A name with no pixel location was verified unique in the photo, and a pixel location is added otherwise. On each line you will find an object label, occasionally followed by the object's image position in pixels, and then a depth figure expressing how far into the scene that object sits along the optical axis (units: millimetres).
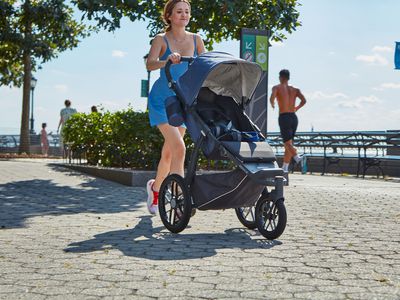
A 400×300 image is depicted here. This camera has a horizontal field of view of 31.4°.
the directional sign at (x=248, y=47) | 14523
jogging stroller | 5883
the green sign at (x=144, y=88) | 23828
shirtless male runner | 13609
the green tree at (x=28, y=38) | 23484
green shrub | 12906
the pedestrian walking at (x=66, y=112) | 22656
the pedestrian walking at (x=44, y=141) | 33247
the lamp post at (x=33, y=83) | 35688
